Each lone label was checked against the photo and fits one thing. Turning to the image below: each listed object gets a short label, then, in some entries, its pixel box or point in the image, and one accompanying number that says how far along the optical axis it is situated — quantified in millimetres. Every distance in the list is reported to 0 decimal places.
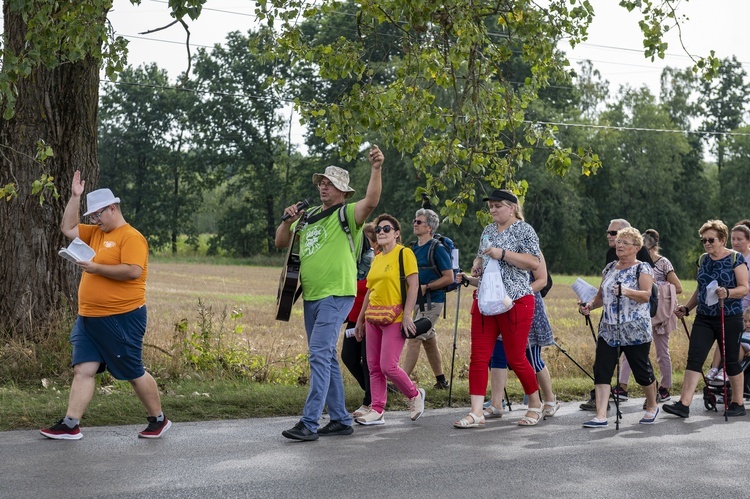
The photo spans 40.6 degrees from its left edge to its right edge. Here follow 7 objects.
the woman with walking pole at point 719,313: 9477
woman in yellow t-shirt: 8602
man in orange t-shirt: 7352
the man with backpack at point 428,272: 9812
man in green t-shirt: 7652
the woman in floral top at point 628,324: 8812
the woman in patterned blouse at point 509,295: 8516
